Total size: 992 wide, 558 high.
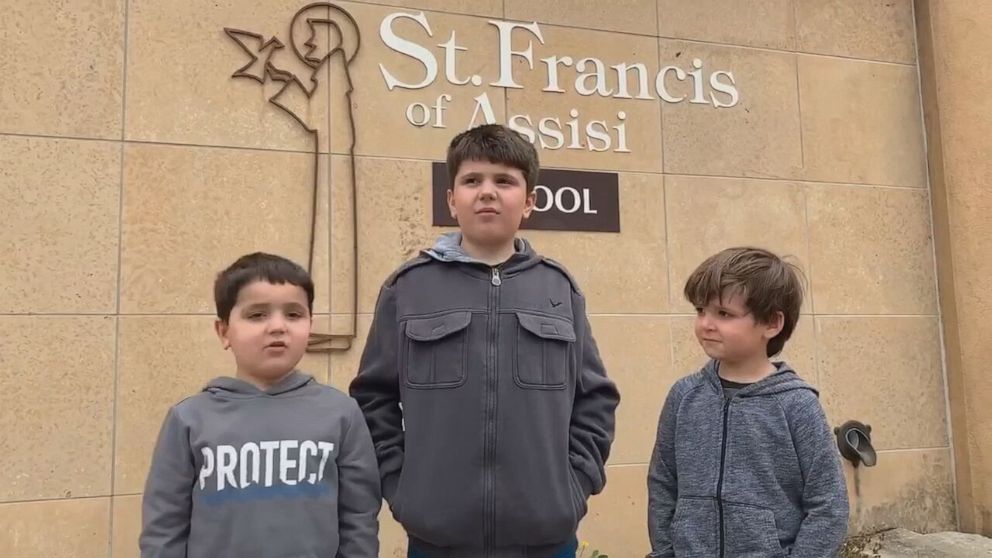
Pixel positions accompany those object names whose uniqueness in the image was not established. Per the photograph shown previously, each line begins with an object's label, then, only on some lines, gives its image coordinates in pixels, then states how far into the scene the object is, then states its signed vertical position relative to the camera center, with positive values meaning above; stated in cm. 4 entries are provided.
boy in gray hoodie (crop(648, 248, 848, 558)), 206 -23
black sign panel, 421 +78
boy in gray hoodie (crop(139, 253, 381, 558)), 196 -23
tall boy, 209 -8
